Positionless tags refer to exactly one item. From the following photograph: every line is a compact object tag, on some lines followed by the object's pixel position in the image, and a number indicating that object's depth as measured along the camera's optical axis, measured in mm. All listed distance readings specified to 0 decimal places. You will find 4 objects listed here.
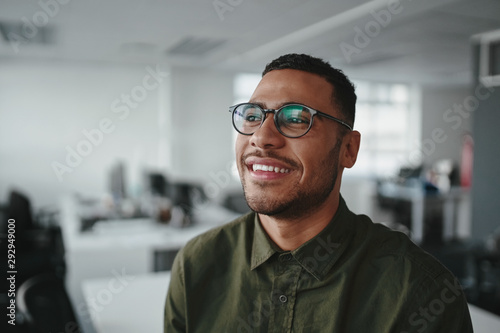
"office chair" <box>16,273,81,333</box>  1557
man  1141
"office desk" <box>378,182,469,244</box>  7152
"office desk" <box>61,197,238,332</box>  3314
